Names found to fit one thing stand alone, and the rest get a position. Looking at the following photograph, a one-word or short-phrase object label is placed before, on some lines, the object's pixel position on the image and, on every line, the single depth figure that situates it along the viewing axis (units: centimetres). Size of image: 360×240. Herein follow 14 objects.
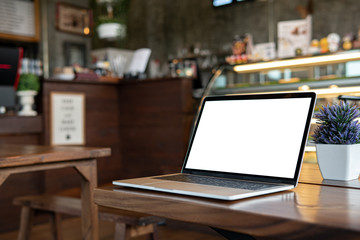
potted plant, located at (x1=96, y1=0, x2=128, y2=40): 605
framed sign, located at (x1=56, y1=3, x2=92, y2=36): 618
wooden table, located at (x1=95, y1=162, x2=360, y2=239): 57
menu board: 585
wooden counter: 351
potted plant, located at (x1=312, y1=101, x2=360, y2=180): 95
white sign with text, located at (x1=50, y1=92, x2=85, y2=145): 372
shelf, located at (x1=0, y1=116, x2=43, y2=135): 339
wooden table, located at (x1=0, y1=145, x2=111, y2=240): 158
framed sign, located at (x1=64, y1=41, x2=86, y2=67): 633
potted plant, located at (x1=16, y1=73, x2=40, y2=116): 348
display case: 285
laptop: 84
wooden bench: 181
